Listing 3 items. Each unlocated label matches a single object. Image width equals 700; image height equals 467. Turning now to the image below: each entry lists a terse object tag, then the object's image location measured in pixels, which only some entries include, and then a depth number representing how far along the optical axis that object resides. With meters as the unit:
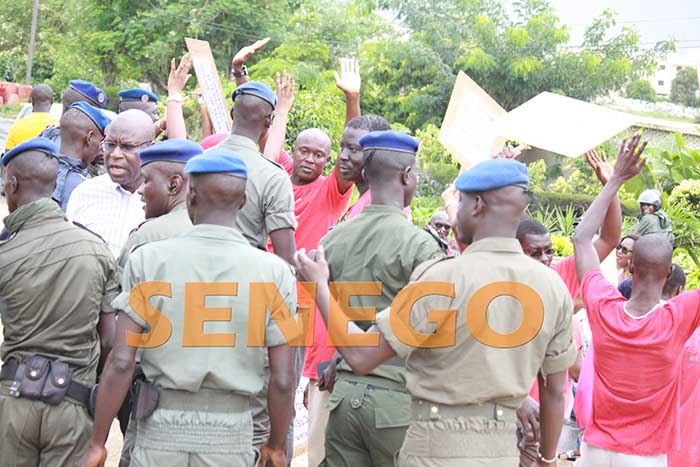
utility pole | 41.62
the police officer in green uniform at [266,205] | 4.92
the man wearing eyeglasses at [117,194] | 5.39
